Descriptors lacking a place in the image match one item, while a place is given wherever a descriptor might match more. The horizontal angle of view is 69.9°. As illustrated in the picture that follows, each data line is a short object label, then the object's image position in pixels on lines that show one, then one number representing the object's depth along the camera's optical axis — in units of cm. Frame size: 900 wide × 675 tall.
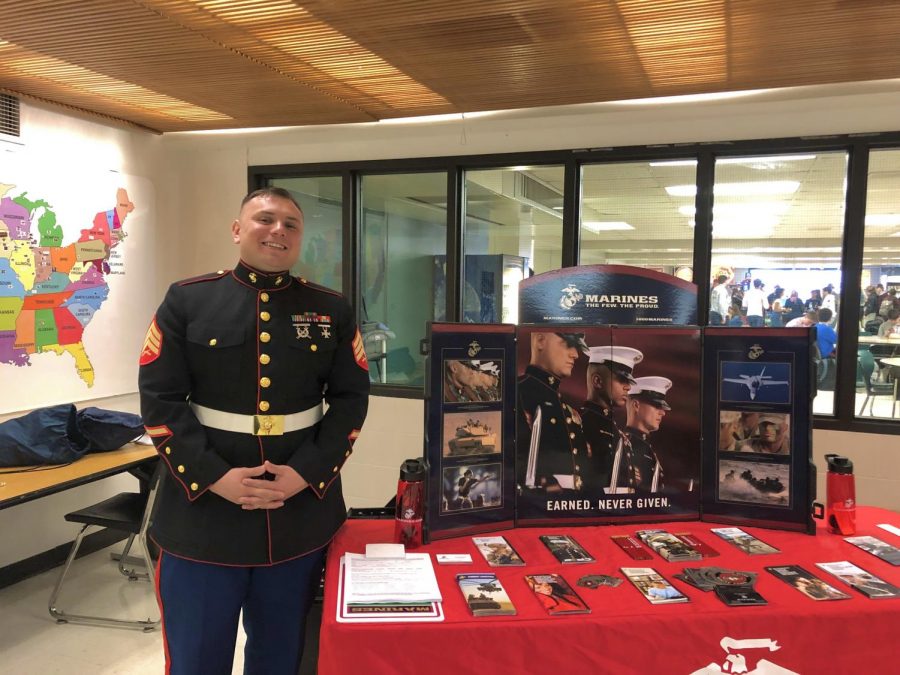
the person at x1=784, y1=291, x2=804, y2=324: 378
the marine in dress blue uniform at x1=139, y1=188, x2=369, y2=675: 169
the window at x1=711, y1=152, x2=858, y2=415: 364
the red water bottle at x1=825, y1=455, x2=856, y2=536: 192
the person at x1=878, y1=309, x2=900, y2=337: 360
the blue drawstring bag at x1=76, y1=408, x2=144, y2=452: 338
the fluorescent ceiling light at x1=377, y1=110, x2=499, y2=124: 398
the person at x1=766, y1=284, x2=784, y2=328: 384
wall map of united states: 342
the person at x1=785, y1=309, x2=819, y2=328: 373
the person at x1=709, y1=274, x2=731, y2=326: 386
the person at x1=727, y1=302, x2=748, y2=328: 388
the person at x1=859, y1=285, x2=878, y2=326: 358
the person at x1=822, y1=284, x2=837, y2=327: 365
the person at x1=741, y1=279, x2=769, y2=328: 386
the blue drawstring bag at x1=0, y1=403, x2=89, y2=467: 311
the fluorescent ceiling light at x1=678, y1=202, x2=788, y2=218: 380
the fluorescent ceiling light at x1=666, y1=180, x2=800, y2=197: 378
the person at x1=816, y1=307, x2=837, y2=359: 363
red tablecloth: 139
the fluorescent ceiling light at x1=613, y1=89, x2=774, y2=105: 347
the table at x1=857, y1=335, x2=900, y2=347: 360
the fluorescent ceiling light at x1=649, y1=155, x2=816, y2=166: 367
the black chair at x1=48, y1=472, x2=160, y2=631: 304
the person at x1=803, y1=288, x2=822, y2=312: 371
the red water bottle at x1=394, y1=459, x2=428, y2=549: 178
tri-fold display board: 193
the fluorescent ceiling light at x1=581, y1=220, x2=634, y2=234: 405
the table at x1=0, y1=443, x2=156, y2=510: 271
